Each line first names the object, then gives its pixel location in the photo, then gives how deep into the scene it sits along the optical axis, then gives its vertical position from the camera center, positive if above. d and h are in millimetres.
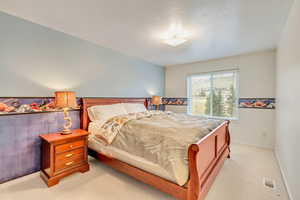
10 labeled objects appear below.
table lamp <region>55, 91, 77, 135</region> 2209 -33
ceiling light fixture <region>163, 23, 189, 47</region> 2497 +1216
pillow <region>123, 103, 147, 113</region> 3469 -231
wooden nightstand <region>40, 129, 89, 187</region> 2020 -888
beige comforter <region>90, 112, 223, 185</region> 1590 -519
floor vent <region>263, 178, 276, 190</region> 2023 -1232
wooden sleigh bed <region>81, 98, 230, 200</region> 1493 -936
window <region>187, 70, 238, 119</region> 4059 +170
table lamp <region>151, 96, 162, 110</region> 4535 -38
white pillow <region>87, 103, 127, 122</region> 2826 -294
